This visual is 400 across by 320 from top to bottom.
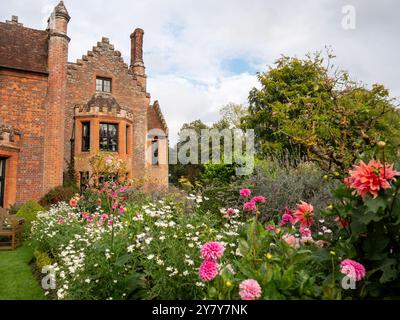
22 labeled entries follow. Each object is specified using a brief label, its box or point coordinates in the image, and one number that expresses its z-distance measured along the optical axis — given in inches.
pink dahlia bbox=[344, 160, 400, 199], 75.9
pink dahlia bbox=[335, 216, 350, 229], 90.7
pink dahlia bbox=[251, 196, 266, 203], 127.0
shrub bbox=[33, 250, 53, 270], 271.7
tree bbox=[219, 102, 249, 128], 1564.8
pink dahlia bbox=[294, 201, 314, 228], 102.9
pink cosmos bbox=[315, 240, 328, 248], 104.1
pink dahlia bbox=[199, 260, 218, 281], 83.5
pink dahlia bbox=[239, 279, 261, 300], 70.2
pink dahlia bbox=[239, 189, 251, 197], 150.0
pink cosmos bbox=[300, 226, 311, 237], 111.4
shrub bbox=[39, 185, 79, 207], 621.5
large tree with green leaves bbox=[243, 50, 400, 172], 953.5
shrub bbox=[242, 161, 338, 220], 284.0
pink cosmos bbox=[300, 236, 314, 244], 103.8
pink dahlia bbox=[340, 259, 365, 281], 75.1
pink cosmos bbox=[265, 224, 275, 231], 123.5
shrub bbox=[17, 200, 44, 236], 444.7
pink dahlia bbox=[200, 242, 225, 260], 88.5
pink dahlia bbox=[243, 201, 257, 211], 134.6
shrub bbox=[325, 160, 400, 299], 76.2
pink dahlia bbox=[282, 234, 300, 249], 106.0
